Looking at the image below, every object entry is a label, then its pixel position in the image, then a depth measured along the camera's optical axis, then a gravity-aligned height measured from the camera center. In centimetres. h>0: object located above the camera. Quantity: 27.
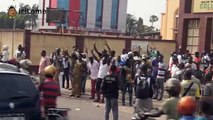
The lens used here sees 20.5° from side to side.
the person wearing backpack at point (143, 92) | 1252 -153
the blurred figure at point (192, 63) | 1990 -143
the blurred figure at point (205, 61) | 2414 -162
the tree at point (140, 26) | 12231 -114
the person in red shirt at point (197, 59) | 2191 -144
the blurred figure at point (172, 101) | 863 -116
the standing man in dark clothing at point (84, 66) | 2148 -171
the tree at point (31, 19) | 12600 -48
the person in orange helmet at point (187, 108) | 737 -107
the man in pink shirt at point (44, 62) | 2109 -158
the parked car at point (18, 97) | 901 -124
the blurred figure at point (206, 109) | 718 -105
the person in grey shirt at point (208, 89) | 1217 -138
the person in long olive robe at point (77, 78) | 2152 -219
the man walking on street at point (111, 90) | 1381 -164
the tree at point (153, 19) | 14512 +51
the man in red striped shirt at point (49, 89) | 1133 -138
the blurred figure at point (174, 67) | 2034 -160
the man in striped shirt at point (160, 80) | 2152 -215
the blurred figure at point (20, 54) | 2243 -146
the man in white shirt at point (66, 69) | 2444 -209
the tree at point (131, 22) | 12554 -37
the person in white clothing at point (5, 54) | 2382 -152
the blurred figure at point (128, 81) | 1972 -205
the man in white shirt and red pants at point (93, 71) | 2125 -188
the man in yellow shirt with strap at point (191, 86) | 1224 -134
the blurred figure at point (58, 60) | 2408 -171
